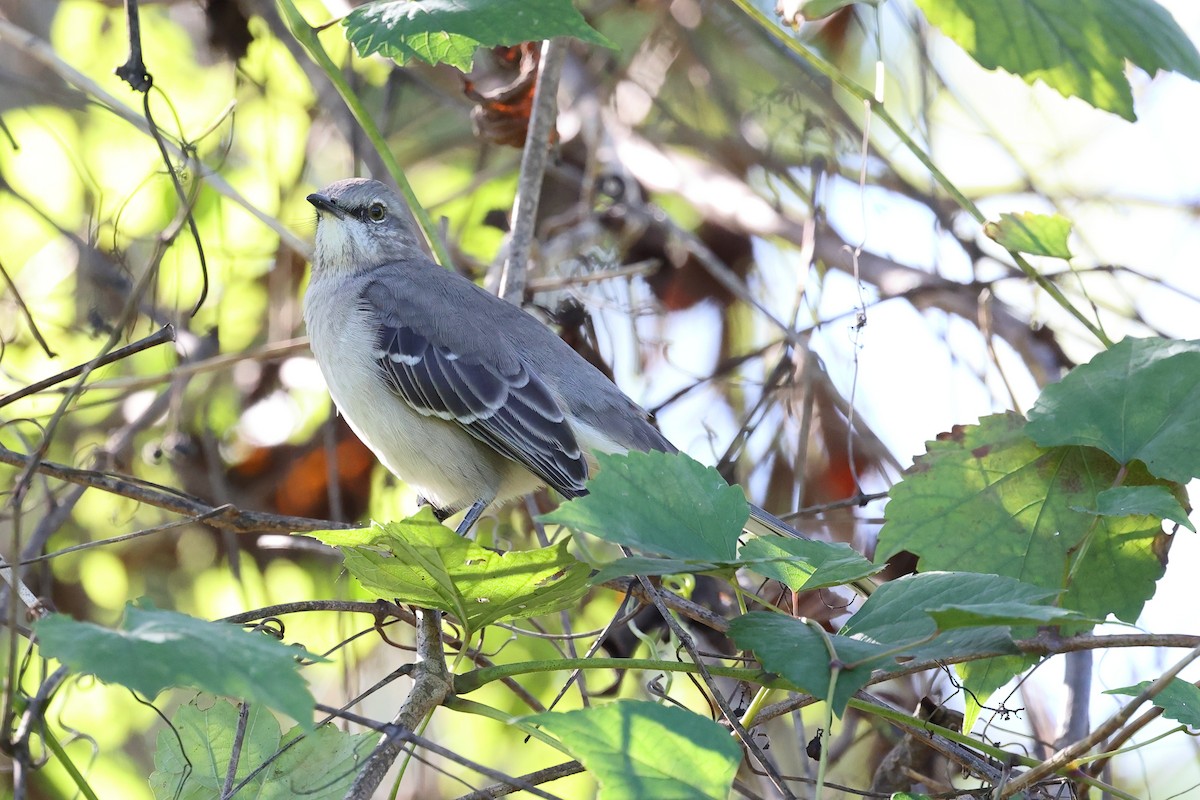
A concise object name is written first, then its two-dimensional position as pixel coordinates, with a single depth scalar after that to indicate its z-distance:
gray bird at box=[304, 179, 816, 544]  7.61
